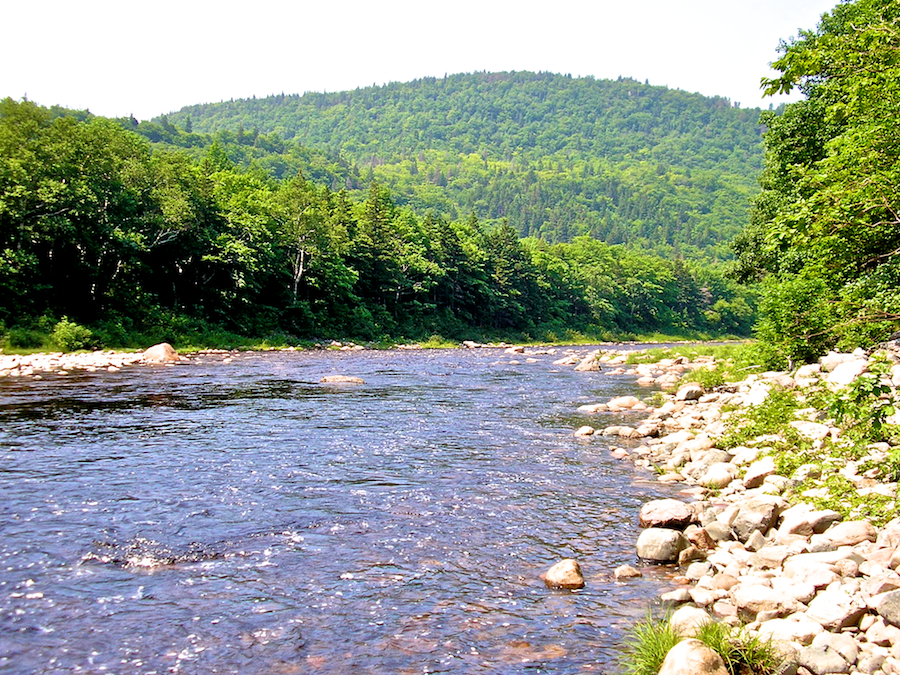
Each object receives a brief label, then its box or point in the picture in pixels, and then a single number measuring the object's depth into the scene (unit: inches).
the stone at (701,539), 383.2
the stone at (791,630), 250.4
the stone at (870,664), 223.5
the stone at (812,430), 524.5
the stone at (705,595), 306.8
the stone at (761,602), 276.2
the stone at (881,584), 256.5
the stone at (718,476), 505.4
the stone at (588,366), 1589.2
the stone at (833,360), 706.2
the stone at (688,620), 264.2
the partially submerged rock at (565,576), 337.4
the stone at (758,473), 478.9
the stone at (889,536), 308.2
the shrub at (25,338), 1414.1
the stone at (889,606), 241.0
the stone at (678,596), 314.2
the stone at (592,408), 905.1
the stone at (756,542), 362.6
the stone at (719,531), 390.6
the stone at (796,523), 360.2
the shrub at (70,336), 1469.0
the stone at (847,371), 582.6
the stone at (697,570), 343.6
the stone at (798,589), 279.4
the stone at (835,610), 251.9
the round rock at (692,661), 229.9
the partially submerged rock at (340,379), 1211.9
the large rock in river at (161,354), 1443.2
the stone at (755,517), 380.8
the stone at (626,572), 348.2
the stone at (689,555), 368.5
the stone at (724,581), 318.7
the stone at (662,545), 368.8
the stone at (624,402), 932.6
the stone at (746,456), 542.6
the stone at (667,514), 407.8
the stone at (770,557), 331.9
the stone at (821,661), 228.1
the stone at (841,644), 232.1
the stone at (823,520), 359.3
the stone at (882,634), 233.9
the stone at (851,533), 328.5
